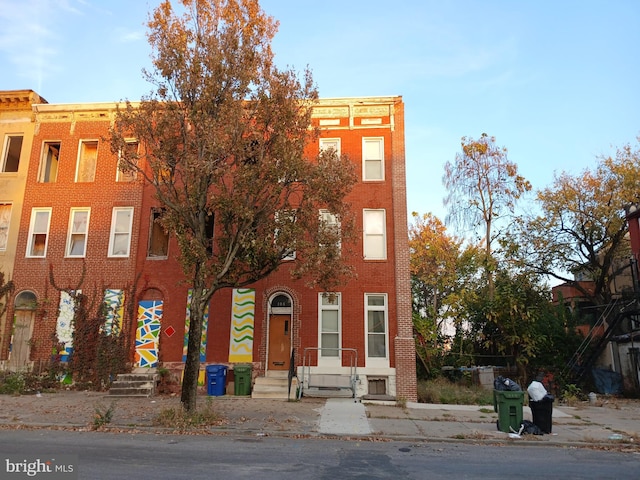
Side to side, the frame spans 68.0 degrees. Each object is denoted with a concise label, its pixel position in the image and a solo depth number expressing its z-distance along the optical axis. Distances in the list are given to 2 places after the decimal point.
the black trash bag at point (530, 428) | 10.41
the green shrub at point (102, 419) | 10.55
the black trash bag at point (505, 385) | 10.73
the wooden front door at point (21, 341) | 17.47
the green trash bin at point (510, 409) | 10.51
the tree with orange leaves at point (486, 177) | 24.14
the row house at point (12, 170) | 18.42
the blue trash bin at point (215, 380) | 15.76
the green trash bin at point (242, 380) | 15.75
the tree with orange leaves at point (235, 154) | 11.70
